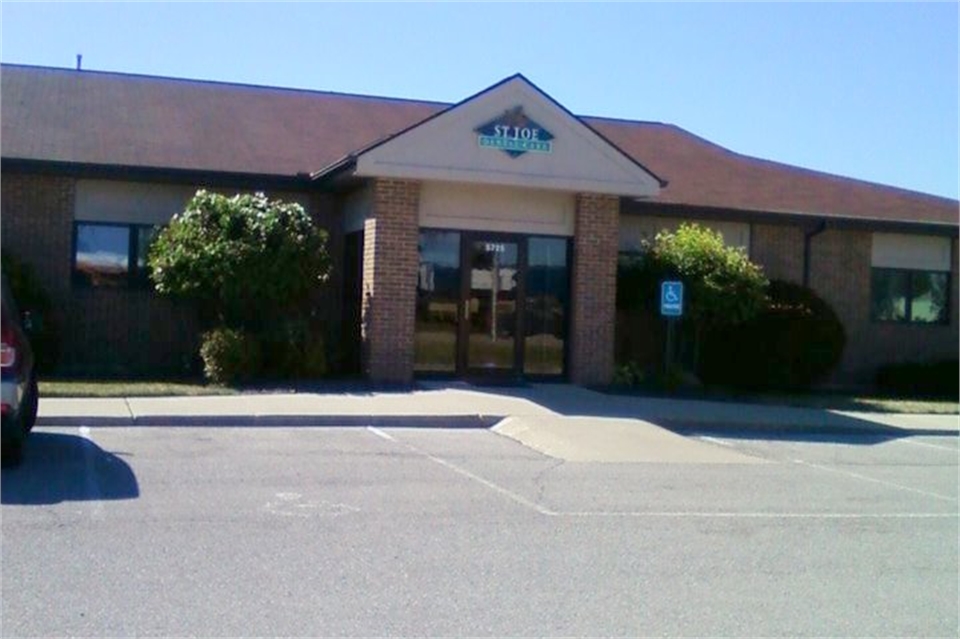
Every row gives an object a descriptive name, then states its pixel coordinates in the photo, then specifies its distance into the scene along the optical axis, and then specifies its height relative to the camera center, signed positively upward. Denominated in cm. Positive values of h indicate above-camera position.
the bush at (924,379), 2608 -86
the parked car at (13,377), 1180 -64
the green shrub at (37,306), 2022 -4
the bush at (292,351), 2038 -57
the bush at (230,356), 1991 -66
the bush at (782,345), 2391 -28
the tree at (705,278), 2233 +77
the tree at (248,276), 2017 +50
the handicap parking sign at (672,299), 2075 +38
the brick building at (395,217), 2089 +158
